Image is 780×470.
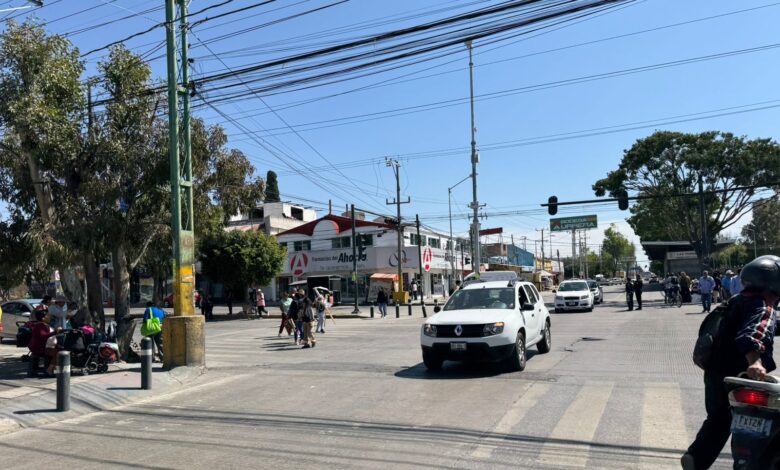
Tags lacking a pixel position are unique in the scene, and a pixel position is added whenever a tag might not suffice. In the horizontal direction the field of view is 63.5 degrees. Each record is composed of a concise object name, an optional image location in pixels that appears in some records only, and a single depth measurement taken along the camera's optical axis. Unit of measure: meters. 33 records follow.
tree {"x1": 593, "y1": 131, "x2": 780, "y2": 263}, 37.12
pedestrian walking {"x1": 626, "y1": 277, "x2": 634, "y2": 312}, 28.91
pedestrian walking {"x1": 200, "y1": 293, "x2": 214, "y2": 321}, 34.47
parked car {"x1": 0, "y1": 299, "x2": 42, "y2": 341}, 20.47
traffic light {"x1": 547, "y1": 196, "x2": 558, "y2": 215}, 28.55
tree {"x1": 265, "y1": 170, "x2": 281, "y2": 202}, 76.10
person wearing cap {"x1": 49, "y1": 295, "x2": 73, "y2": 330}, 13.69
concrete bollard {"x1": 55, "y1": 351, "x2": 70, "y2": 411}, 9.26
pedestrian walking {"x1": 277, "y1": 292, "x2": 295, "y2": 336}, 20.19
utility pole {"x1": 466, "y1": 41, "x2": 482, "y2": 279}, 37.09
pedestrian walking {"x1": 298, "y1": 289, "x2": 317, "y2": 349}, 17.34
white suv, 11.05
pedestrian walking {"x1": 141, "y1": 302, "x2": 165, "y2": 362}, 13.65
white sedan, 29.77
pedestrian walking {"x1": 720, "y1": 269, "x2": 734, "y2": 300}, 25.61
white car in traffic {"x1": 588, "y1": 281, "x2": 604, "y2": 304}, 36.96
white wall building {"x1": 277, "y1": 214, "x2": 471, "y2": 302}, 50.56
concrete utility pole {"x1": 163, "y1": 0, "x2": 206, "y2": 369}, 12.70
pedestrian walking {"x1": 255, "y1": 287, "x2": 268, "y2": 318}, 33.84
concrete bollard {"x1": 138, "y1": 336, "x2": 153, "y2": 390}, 10.91
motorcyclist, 4.35
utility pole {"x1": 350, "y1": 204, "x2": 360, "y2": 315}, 34.93
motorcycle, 3.96
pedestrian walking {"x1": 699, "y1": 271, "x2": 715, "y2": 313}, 24.47
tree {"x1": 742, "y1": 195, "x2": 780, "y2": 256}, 86.94
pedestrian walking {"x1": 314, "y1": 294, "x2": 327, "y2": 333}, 21.92
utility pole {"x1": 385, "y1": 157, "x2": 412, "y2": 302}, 43.87
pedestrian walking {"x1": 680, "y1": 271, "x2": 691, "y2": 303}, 30.11
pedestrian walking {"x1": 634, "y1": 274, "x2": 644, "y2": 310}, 28.97
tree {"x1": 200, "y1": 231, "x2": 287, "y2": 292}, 36.16
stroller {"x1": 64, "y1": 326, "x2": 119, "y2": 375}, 12.34
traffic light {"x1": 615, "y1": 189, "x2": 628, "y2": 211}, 27.75
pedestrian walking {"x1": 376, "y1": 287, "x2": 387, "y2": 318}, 33.00
